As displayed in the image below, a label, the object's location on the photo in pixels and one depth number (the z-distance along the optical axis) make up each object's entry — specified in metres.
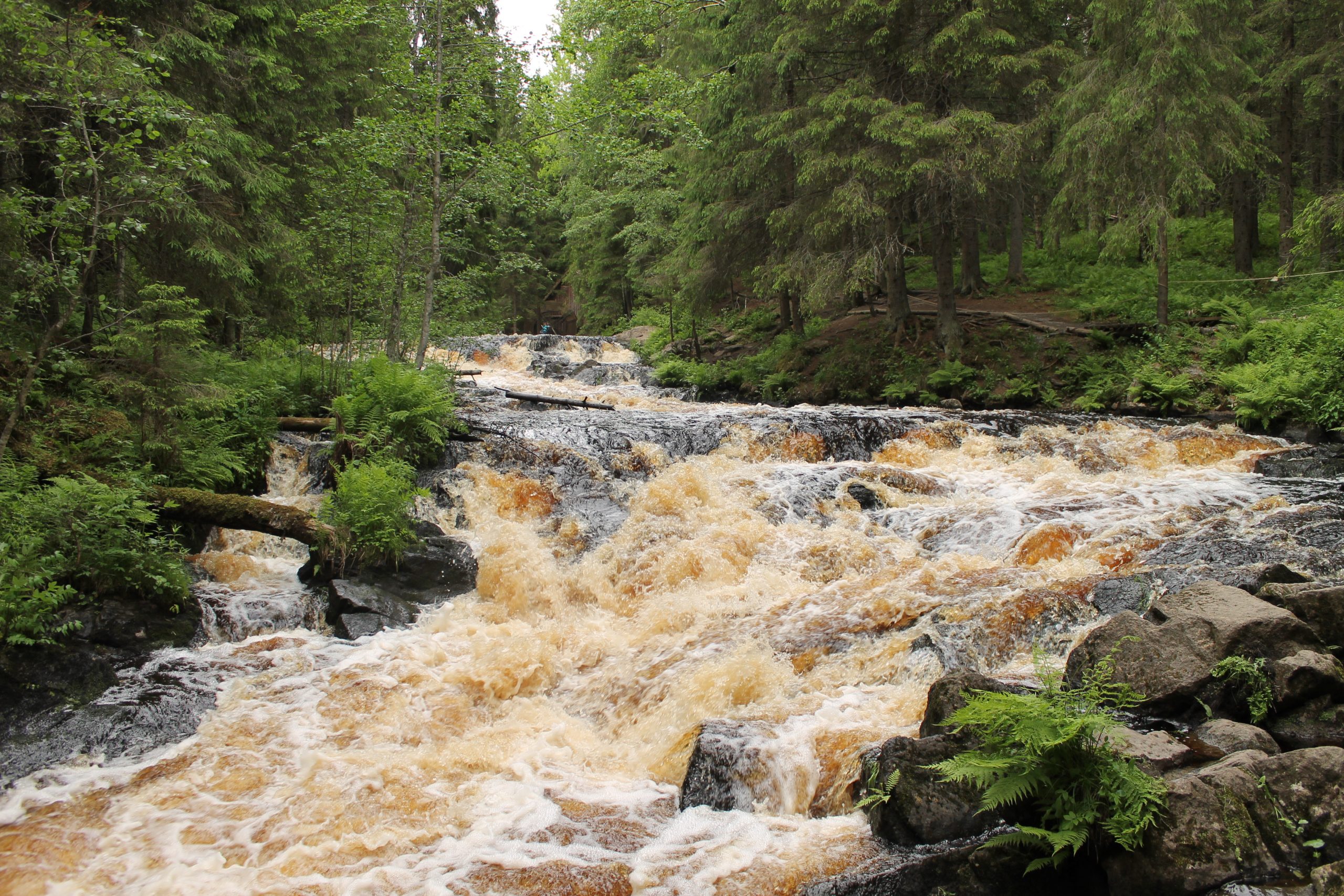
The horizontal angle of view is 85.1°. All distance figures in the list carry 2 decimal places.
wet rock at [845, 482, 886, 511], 10.00
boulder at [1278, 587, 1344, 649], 4.36
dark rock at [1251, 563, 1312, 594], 5.44
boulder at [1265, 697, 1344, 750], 3.69
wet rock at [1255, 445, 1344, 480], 9.57
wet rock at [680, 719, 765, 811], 4.59
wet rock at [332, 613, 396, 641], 7.10
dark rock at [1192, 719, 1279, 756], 3.62
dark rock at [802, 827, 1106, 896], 3.28
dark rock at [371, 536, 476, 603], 7.96
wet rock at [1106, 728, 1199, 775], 3.38
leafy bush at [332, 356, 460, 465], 10.41
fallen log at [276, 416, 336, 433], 11.17
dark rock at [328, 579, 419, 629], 7.37
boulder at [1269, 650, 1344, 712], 3.84
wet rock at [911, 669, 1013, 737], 4.13
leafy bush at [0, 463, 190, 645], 5.54
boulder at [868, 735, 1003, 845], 3.72
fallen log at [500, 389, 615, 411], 15.74
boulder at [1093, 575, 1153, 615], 6.14
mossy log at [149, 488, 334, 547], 7.66
